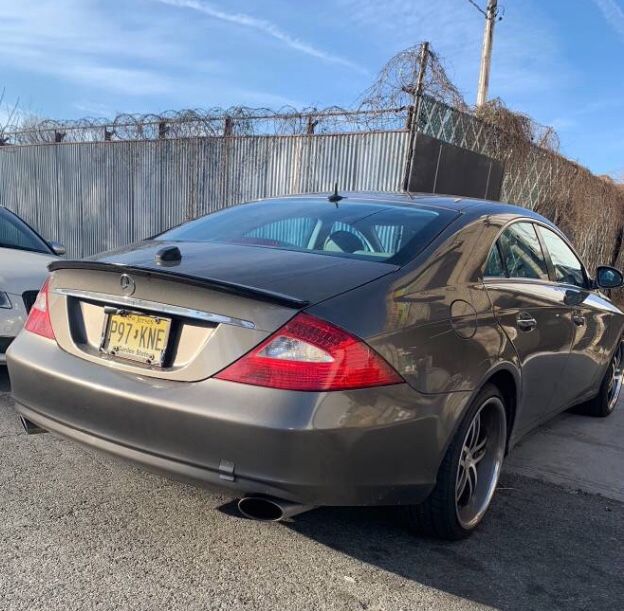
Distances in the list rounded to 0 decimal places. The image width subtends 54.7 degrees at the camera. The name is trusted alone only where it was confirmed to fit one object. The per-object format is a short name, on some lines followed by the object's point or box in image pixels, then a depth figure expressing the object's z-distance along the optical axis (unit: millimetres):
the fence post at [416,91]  7719
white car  4293
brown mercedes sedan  2041
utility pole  13844
